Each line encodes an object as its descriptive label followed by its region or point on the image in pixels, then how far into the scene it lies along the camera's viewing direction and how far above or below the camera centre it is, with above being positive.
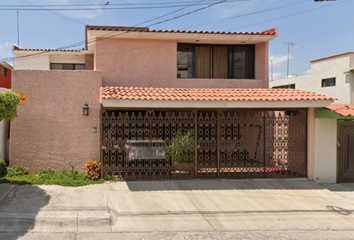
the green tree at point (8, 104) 6.40 +0.33
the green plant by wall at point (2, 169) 8.16 -1.66
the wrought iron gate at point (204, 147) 8.32 -0.98
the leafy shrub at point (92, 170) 8.09 -1.66
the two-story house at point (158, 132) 8.22 -0.47
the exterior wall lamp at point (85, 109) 8.46 +0.28
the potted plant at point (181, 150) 8.55 -1.08
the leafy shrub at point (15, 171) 8.00 -1.71
